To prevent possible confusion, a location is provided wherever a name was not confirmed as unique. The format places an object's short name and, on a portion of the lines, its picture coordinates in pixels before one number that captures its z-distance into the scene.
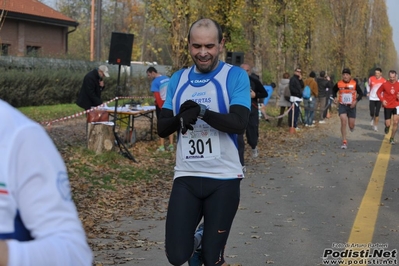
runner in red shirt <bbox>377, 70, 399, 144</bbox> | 20.59
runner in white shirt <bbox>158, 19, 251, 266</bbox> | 4.71
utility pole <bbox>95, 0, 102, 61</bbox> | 37.72
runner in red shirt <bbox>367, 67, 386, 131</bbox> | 25.55
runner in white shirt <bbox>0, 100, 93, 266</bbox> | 1.72
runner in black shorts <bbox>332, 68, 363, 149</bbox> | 18.42
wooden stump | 15.55
